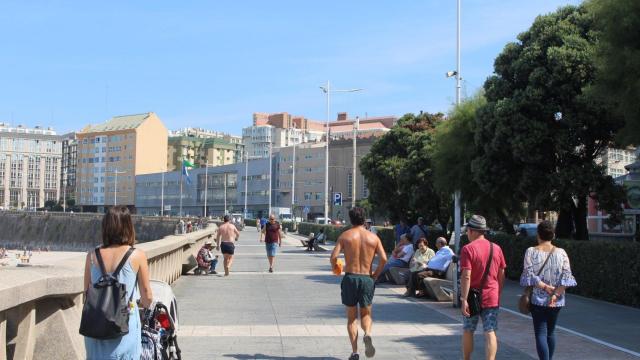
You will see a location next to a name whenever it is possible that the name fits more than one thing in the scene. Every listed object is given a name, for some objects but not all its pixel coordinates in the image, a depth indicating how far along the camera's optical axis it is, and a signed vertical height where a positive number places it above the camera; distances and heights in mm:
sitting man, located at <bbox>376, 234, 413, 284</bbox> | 18094 -1176
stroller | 5816 -1025
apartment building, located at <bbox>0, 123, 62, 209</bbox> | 186125 +10518
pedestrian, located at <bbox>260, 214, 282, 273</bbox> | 21328 -840
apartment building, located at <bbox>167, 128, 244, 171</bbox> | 184000 +15046
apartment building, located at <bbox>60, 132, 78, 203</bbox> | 188000 +10376
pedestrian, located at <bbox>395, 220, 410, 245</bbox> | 24553 -605
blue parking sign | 45106 +714
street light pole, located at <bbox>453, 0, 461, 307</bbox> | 21656 -243
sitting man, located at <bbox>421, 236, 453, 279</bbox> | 14961 -1089
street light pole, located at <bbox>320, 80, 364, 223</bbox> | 53331 +399
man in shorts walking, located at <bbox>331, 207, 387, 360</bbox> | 8336 -748
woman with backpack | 4777 -574
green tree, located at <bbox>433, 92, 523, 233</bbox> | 20594 +1495
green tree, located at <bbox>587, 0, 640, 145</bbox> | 12117 +2671
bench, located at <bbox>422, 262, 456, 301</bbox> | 14227 -1503
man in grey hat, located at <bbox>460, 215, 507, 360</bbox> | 7430 -756
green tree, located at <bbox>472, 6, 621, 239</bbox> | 17344 +2174
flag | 91562 +5193
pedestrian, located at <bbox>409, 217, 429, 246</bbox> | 20250 -599
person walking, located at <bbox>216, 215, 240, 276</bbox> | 19547 -833
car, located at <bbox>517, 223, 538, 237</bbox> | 38619 -876
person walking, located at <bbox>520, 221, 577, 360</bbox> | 7586 -770
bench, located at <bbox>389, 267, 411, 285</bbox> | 17734 -1563
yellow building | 153500 +11208
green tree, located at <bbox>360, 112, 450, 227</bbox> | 28203 +1624
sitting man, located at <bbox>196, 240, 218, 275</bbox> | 20094 -1480
